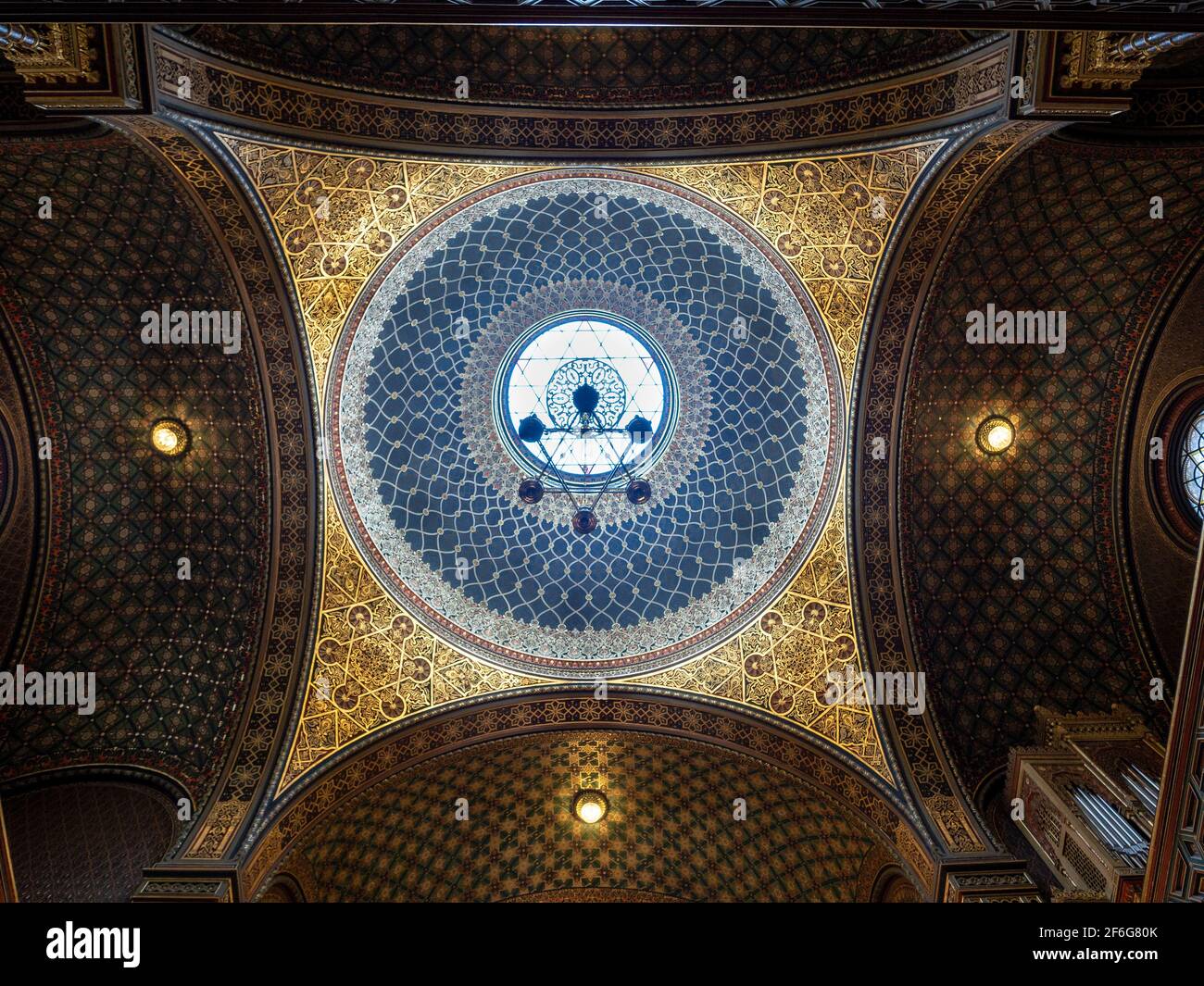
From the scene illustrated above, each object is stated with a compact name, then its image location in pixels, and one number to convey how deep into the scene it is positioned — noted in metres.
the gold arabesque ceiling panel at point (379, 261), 13.05
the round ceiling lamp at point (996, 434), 14.70
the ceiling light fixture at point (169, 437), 14.39
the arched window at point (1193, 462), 14.39
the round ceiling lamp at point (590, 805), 16.42
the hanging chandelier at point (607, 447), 16.12
